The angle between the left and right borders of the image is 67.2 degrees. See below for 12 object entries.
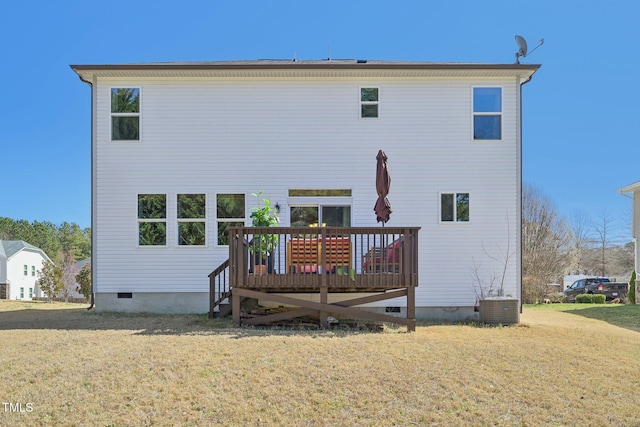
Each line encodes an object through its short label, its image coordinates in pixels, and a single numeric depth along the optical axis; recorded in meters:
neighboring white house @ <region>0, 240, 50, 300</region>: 37.06
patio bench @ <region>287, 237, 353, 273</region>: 8.54
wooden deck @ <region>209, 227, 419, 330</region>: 8.45
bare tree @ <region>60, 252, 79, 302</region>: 39.29
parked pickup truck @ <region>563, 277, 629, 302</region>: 23.34
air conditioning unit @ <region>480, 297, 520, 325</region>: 10.02
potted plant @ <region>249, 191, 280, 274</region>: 8.59
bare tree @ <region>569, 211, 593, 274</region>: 34.31
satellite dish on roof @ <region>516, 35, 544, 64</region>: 11.12
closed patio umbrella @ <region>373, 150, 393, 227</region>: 8.98
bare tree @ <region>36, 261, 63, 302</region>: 31.27
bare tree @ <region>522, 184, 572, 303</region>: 24.64
